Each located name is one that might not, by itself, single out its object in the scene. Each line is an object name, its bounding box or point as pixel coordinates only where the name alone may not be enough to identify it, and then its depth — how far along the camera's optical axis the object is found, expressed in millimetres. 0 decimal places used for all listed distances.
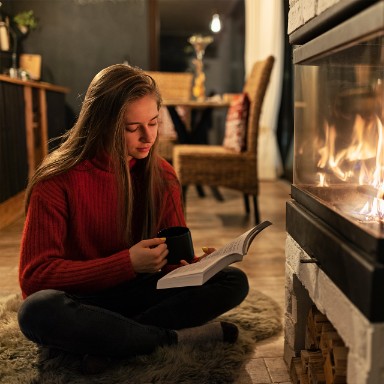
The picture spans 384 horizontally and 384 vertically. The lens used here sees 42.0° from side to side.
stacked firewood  879
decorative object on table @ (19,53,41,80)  4523
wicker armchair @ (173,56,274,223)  2809
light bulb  4937
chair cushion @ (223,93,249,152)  2848
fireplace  716
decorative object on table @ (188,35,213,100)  4178
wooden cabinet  2760
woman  1152
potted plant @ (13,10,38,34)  4449
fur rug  1156
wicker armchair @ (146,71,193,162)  4367
